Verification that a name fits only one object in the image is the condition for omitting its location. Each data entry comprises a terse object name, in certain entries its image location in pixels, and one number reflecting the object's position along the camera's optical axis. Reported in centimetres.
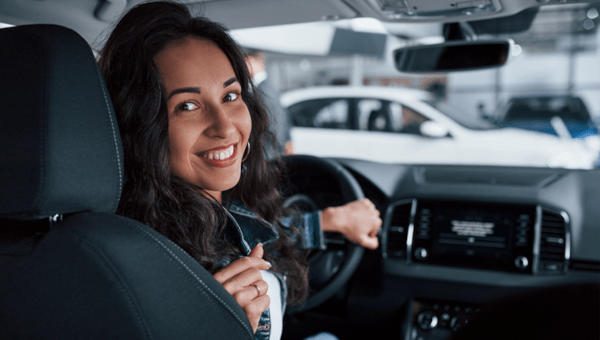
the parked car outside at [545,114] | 980
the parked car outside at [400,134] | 574
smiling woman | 128
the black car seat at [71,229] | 92
